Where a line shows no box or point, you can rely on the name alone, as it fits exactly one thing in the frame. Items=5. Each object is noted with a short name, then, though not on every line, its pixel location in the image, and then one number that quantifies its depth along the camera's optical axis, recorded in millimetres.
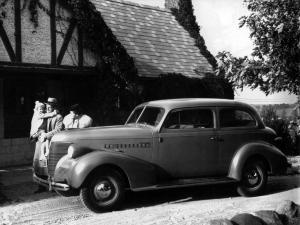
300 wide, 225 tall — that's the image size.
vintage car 6535
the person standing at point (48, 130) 7723
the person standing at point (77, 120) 7957
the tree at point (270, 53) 7902
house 11359
